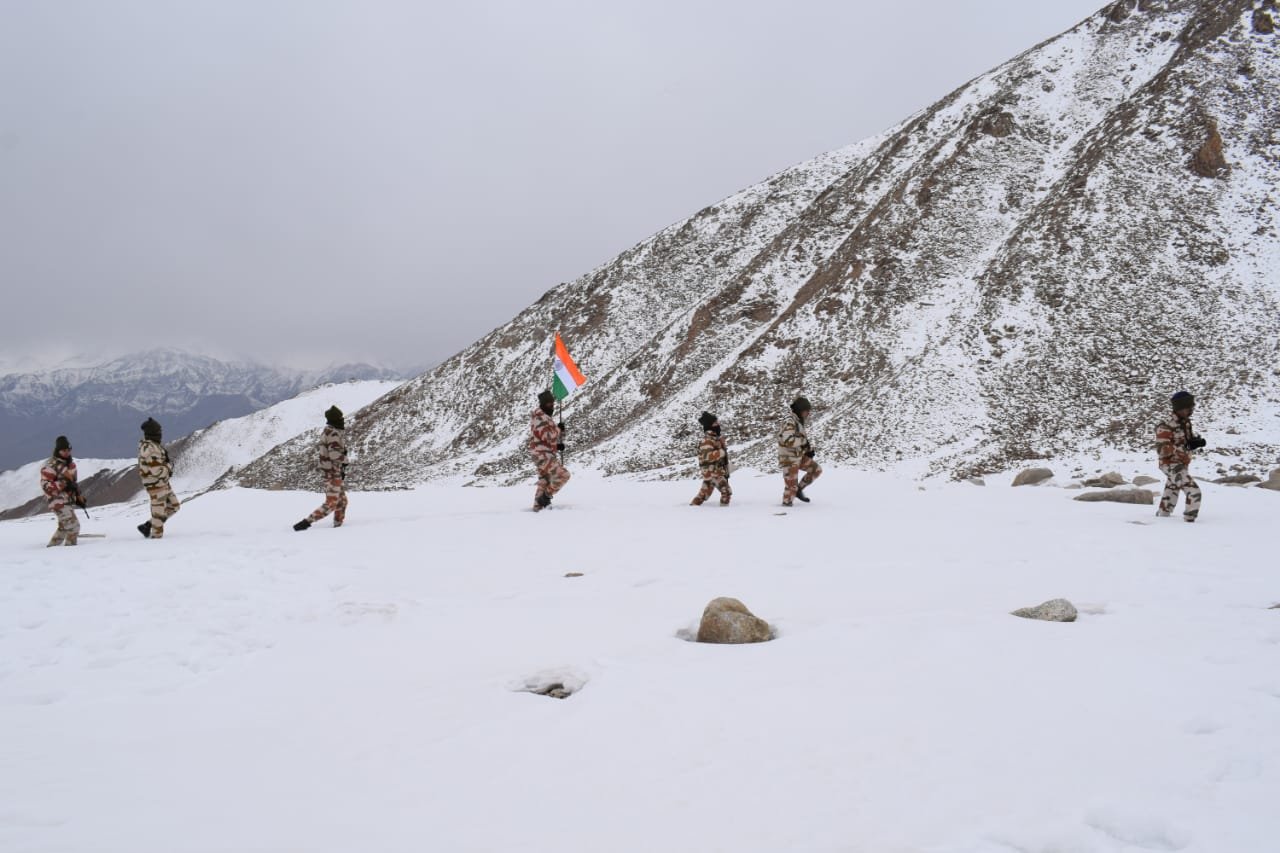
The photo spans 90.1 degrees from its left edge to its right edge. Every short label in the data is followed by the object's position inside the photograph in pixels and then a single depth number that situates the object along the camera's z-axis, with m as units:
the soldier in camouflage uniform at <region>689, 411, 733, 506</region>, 15.77
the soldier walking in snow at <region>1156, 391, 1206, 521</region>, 11.13
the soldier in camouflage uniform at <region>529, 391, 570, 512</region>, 15.51
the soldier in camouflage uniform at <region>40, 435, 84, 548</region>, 12.37
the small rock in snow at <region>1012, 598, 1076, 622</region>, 6.06
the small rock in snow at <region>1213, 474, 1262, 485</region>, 15.50
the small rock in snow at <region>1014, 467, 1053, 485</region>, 16.97
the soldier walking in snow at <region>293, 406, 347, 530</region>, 13.53
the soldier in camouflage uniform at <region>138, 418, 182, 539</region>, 12.73
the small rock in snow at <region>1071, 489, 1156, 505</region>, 13.23
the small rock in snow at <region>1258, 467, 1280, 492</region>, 14.29
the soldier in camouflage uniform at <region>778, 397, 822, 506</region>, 15.08
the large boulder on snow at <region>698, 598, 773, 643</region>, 6.03
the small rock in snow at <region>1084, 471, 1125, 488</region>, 15.72
